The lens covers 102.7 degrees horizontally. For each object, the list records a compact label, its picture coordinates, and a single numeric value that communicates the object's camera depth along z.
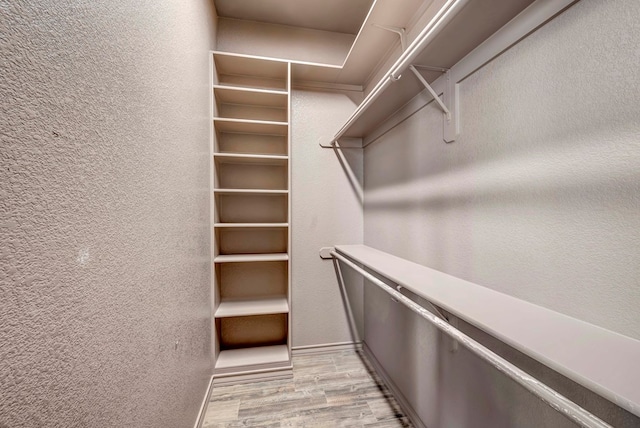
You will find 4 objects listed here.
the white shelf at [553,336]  0.41
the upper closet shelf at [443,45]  0.73
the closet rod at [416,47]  0.68
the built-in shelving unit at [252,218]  1.82
